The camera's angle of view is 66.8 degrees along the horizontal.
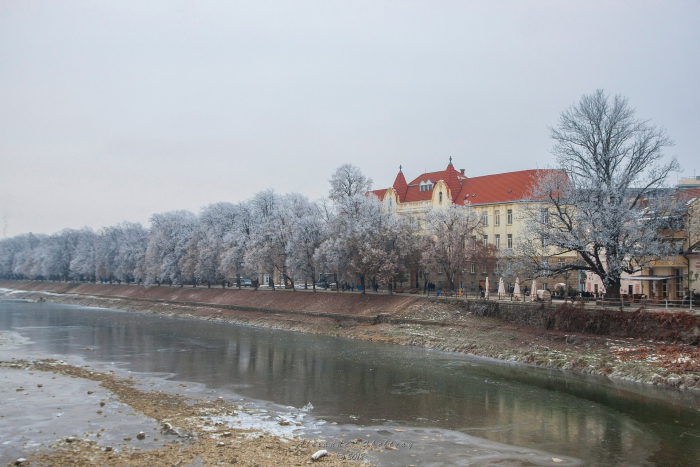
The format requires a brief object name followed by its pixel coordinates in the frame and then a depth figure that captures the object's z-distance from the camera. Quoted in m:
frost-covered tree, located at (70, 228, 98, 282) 126.88
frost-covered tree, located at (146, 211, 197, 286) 95.06
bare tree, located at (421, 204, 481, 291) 63.03
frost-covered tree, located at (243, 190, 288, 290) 75.50
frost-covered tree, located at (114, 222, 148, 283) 106.62
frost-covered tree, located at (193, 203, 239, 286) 87.46
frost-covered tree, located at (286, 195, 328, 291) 70.56
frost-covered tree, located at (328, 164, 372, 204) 68.94
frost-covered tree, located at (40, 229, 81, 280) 140.50
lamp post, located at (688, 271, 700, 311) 44.88
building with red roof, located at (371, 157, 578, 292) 73.88
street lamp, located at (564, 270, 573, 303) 45.63
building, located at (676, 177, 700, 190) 67.12
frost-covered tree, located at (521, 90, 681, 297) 40.50
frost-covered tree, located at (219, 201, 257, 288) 81.62
